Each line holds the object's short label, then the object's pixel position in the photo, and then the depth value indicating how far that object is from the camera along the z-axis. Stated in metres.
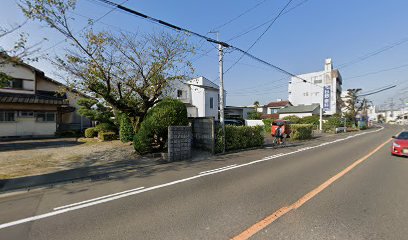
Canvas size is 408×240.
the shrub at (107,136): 17.02
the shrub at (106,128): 18.81
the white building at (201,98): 32.31
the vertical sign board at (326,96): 32.72
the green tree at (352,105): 47.24
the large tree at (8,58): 5.90
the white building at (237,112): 48.12
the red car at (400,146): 10.36
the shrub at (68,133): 20.96
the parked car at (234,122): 26.72
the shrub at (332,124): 34.38
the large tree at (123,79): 10.56
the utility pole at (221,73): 12.86
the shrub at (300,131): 20.82
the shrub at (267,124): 29.60
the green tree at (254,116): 47.95
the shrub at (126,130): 14.73
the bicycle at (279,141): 16.43
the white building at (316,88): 54.78
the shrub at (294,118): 41.84
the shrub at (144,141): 10.66
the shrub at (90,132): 19.00
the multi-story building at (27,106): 18.05
